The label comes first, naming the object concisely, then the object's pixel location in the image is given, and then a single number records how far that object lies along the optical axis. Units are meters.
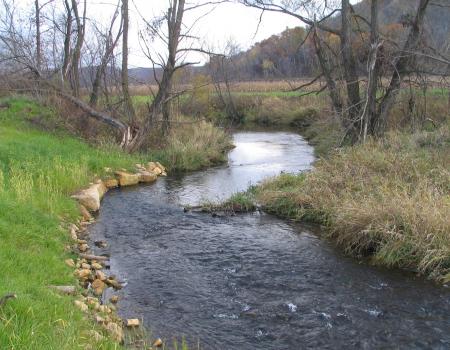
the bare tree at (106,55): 20.38
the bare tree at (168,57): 18.47
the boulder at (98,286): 6.74
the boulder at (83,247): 8.34
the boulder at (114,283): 7.01
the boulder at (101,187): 12.61
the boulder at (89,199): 11.05
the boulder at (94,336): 4.73
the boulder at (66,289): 5.92
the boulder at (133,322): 5.75
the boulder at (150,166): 15.95
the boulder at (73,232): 8.67
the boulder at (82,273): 7.00
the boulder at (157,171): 15.94
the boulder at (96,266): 7.59
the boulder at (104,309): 5.98
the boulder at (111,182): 13.78
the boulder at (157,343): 5.39
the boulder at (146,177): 14.89
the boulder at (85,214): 10.44
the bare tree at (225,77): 35.88
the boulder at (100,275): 7.12
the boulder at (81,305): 5.61
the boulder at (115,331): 5.20
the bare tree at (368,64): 14.82
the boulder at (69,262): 7.17
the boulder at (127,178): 14.19
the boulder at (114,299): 6.50
